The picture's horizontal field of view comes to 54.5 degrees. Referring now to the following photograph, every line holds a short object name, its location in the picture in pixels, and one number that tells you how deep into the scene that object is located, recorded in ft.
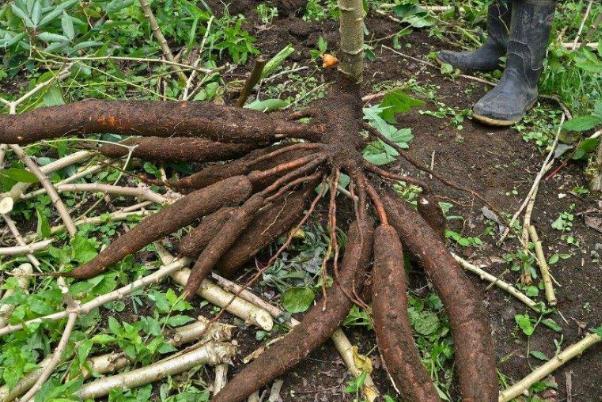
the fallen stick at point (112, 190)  6.17
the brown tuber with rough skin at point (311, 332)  4.68
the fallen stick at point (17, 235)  5.72
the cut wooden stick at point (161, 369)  4.74
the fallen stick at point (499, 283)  5.50
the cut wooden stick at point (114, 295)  4.98
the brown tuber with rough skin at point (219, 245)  5.31
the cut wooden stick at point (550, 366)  4.85
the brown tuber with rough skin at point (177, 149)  6.02
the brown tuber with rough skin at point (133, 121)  5.58
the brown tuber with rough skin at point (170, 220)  5.46
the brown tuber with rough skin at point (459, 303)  4.58
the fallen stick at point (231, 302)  5.24
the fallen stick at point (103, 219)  6.07
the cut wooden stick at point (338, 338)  4.85
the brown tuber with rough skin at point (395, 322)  4.46
